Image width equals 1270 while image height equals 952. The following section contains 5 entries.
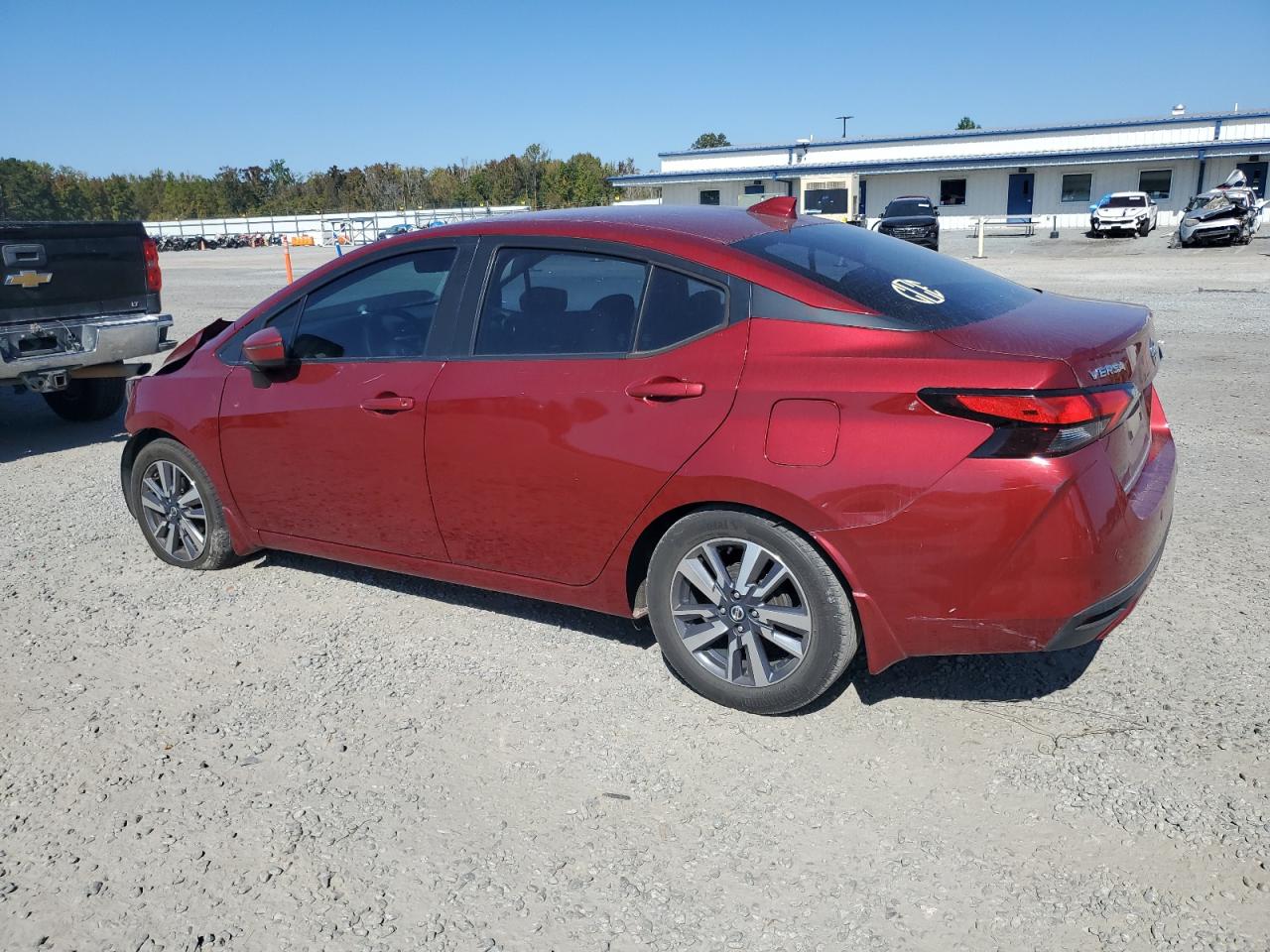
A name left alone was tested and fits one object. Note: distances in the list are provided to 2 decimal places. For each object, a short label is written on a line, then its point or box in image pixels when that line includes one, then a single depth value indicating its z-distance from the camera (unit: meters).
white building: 46.62
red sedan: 2.95
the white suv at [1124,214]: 36.94
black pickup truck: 7.36
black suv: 32.15
